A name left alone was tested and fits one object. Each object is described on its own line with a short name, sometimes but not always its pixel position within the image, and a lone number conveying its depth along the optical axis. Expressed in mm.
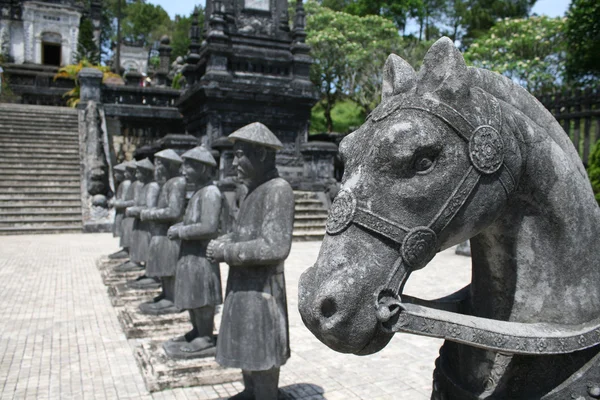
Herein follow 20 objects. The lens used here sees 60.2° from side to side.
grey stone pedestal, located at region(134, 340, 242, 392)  4438
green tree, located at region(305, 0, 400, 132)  28422
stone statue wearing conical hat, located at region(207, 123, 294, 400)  3537
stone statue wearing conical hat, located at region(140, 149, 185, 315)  5984
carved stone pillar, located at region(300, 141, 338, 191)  15483
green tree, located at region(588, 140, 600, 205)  10336
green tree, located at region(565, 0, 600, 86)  20516
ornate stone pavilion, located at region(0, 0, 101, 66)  37281
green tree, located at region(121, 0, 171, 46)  62125
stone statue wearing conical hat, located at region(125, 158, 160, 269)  7338
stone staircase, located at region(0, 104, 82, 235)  14844
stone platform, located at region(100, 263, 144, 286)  8408
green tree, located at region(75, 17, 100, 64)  37659
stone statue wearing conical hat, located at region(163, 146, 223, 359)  4715
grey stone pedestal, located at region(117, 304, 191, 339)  5875
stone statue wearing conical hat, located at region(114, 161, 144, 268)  9102
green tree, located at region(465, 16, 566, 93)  23078
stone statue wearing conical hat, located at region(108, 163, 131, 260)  10062
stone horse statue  1366
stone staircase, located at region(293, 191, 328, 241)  13604
